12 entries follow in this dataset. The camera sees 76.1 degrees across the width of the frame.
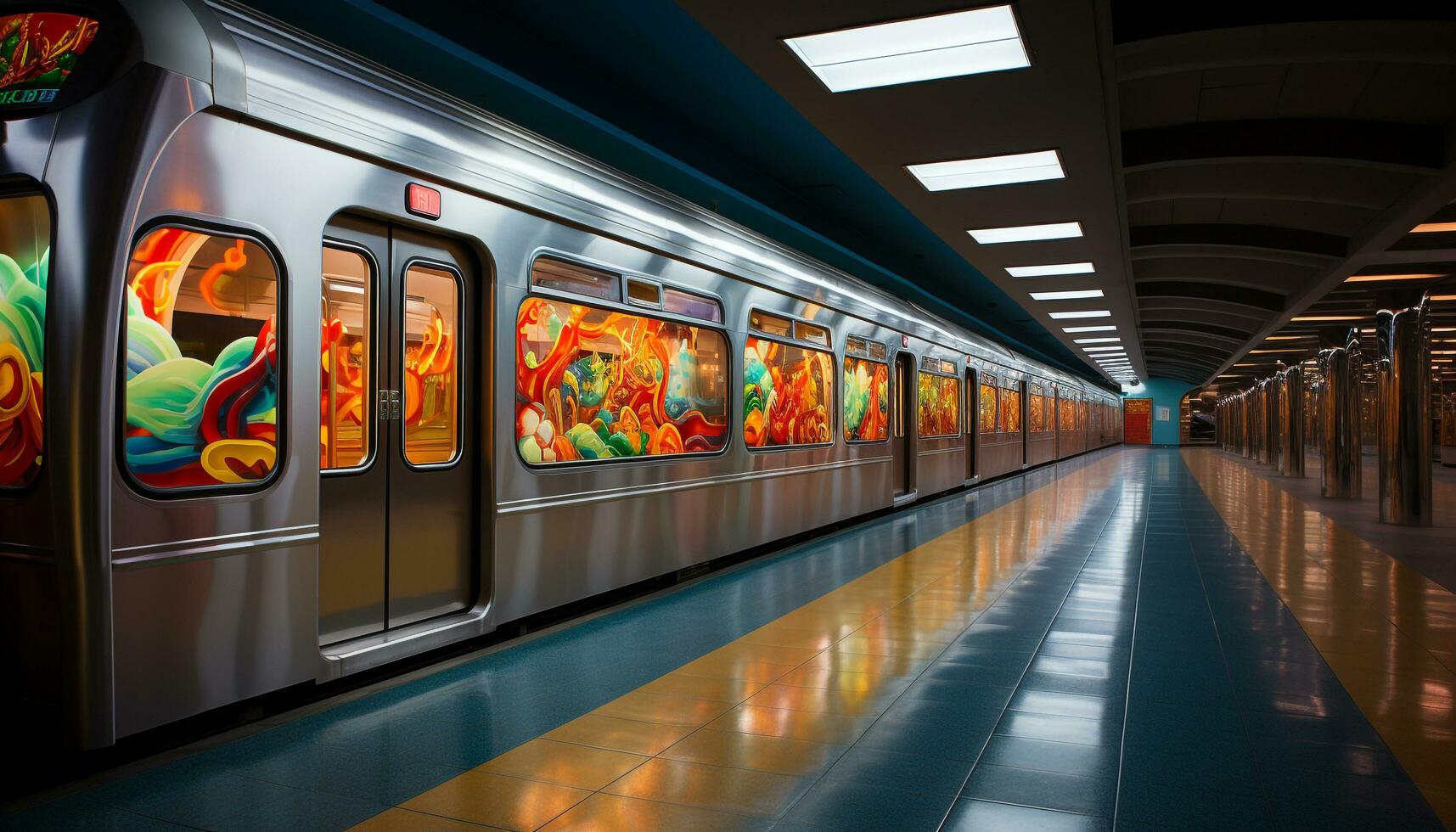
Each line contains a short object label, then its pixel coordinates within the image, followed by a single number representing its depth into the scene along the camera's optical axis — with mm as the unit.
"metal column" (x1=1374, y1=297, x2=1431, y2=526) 10914
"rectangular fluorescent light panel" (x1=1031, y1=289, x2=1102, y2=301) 16812
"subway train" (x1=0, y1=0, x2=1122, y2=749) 3123
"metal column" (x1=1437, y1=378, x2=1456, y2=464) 38031
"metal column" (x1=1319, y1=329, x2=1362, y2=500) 14234
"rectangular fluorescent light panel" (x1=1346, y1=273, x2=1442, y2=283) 11898
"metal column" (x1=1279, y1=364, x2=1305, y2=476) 20375
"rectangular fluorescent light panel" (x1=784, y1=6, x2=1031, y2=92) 5547
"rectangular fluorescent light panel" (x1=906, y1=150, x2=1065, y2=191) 8469
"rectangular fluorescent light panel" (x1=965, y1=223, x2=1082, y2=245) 11434
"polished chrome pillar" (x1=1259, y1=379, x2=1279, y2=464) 25703
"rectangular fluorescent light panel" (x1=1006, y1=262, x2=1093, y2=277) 14141
